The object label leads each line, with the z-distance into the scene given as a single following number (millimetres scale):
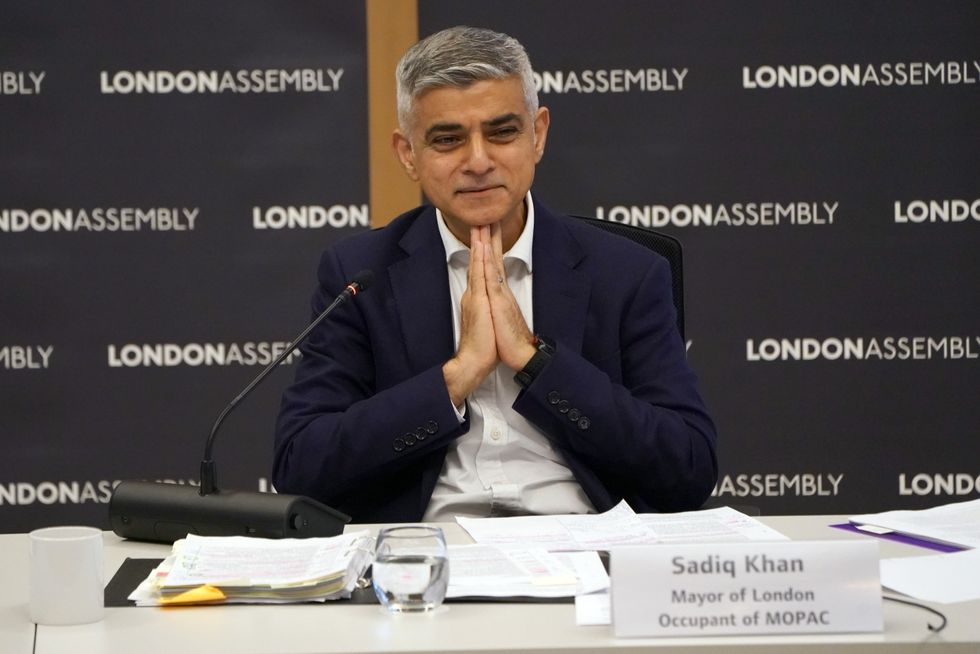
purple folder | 4758
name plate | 4370
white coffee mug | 4439
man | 5148
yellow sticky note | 4501
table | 4347
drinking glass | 4461
